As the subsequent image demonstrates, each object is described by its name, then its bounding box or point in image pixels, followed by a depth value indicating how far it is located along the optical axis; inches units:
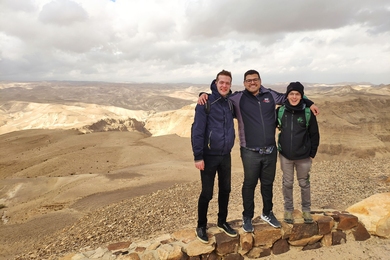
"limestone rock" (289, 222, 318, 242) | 152.4
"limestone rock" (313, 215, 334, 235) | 156.3
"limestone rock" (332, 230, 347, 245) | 159.4
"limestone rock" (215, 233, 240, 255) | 139.9
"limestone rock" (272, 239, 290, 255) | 151.2
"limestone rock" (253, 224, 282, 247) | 146.9
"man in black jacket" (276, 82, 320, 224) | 138.9
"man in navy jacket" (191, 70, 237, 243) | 124.1
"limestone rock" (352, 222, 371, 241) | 162.2
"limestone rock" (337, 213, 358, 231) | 161.3
